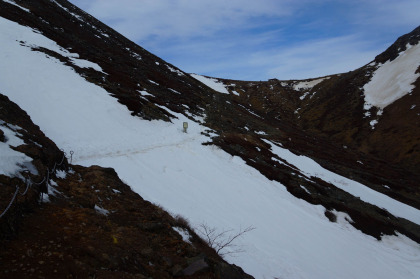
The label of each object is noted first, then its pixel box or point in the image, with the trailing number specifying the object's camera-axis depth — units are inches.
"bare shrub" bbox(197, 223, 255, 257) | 460.1
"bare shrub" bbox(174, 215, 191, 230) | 396.3
